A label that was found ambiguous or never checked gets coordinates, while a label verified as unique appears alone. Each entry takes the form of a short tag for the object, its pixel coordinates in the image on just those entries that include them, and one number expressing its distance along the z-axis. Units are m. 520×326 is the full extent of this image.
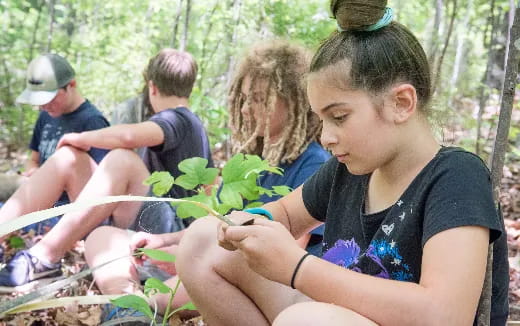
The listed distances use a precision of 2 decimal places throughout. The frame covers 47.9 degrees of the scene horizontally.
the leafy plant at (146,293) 1.67
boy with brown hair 2.68
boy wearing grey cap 3.55
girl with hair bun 1.18
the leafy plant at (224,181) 1.74
